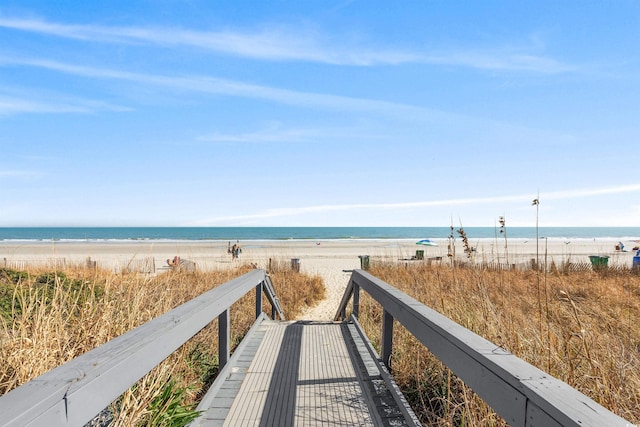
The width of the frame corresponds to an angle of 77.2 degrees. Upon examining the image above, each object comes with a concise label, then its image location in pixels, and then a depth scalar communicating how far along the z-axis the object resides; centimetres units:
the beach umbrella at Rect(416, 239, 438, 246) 3195
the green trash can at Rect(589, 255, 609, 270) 1186
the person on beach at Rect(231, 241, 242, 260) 2186
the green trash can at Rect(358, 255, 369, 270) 1383
